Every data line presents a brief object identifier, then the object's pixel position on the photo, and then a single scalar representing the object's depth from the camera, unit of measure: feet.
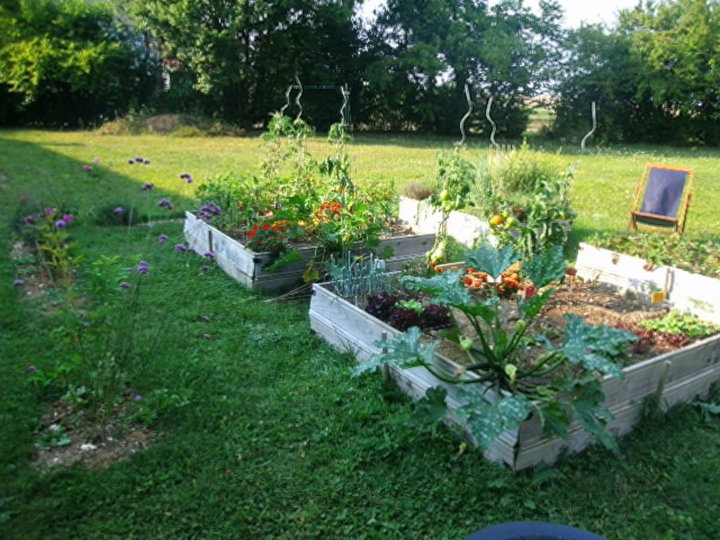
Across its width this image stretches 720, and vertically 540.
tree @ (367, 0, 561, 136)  61.72
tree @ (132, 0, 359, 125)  52.42
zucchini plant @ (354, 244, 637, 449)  7.34
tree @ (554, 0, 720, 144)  57.98
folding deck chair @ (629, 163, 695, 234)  17.86
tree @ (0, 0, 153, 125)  53.47
